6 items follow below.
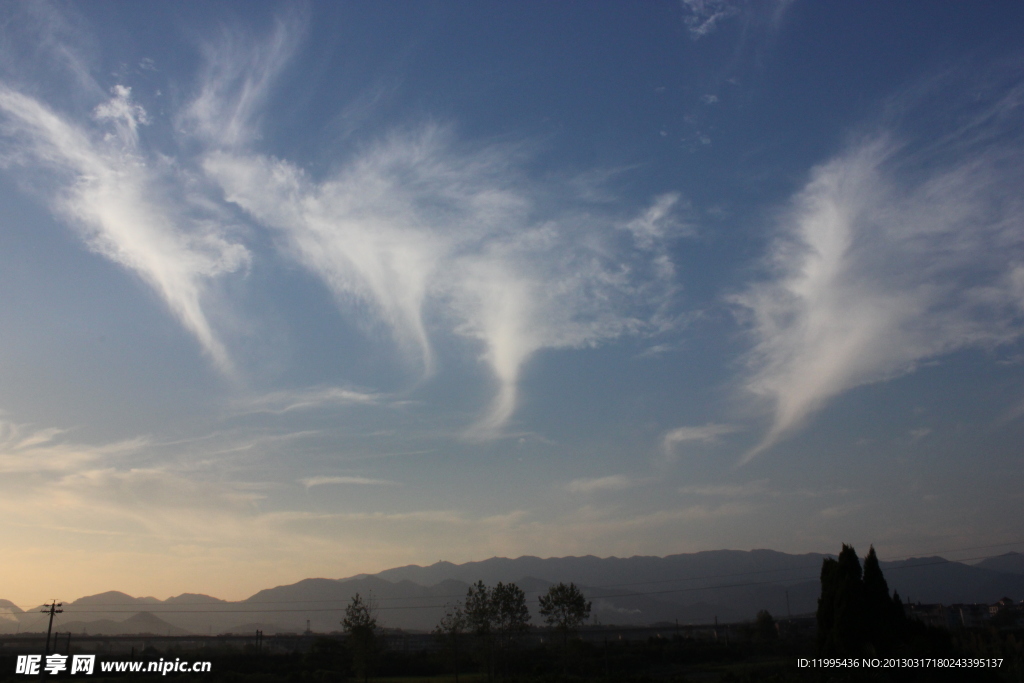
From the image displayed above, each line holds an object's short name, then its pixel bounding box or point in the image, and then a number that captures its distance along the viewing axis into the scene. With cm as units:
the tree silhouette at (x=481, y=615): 5131
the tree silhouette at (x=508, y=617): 5266
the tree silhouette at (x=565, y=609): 5434
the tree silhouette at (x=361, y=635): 4759
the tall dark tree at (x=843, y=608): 2584
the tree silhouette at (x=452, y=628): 5169
